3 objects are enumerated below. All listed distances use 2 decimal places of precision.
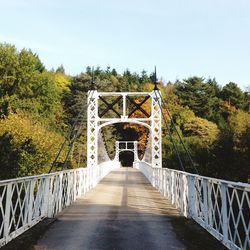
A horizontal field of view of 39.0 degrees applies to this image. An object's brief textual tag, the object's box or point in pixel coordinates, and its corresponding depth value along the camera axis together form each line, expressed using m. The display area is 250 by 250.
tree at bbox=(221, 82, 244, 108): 50.97
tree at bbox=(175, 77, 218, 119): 50.47
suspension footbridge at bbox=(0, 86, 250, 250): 4.59
